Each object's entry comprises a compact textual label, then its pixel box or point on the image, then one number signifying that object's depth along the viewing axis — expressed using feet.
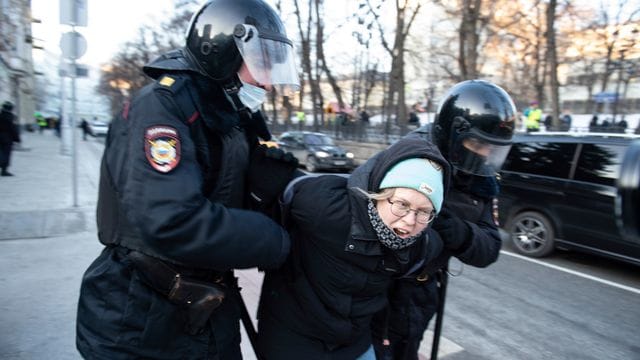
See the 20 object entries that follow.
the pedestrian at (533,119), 48.83
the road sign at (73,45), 23.82
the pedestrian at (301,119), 108.17
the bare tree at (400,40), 74.01
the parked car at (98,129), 153.48
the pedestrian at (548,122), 62.26
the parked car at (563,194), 18.63
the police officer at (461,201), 6.52
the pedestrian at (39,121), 146.00
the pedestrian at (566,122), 61.46
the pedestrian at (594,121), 64.23
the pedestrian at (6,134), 35.35
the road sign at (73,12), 22.49
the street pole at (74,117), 24.26
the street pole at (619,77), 57.20
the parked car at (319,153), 58.03
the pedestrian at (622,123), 55.62
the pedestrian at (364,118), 79.79
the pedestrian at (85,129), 119.44
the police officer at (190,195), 3.88
